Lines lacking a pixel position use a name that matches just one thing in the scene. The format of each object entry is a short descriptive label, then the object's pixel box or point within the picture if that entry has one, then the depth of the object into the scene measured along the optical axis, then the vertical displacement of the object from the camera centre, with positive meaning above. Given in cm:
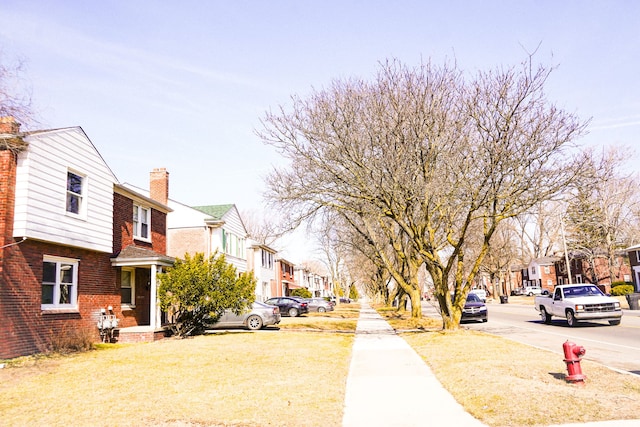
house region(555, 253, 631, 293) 6271 +134
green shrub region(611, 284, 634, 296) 4247 -88
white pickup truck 1972 -97
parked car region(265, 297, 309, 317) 3444 -106
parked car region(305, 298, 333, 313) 4272 -130
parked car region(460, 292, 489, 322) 2541 -138
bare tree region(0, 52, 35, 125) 1050 +398
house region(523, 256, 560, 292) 8769 +167
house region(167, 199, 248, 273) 2966 +375
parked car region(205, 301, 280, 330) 2191 -115
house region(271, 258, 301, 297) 5400 +142
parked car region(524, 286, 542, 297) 7662 -136
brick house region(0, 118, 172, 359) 1270 +162
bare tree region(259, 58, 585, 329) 1603 +444
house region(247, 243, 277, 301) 4266 +231
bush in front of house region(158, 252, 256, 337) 1747 +5
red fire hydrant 799 -128
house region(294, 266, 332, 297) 8081 +187
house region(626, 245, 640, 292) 4881 +147
